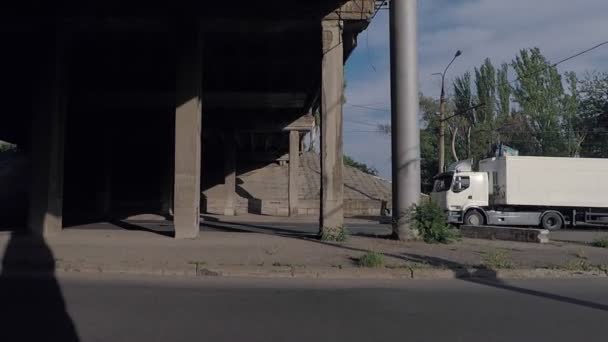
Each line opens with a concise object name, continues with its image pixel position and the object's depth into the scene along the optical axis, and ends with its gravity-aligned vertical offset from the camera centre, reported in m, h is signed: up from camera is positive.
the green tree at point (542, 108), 52.97 +9.40
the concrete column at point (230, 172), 37.53 +2.03
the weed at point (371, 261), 11.05 -1.11
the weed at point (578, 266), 11.41 -1.20
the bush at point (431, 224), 15.43 -0.52
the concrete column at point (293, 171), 36.59 +2.06
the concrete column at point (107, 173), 36.06 +1.77
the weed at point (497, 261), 11.23 -1.13
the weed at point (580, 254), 12.74 -1.10
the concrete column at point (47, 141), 17.08 +1.79
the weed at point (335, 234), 15.65 -0.86
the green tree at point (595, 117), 45.22 +7.33
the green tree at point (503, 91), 57.75 +11.69
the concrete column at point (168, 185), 37.69 +1.11
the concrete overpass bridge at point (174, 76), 16.73 +5.28
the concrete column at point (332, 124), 16.53 +2.36
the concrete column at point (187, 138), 16.48 +1.86
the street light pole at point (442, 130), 31.83 +4.19
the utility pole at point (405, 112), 16.02 +2.61
